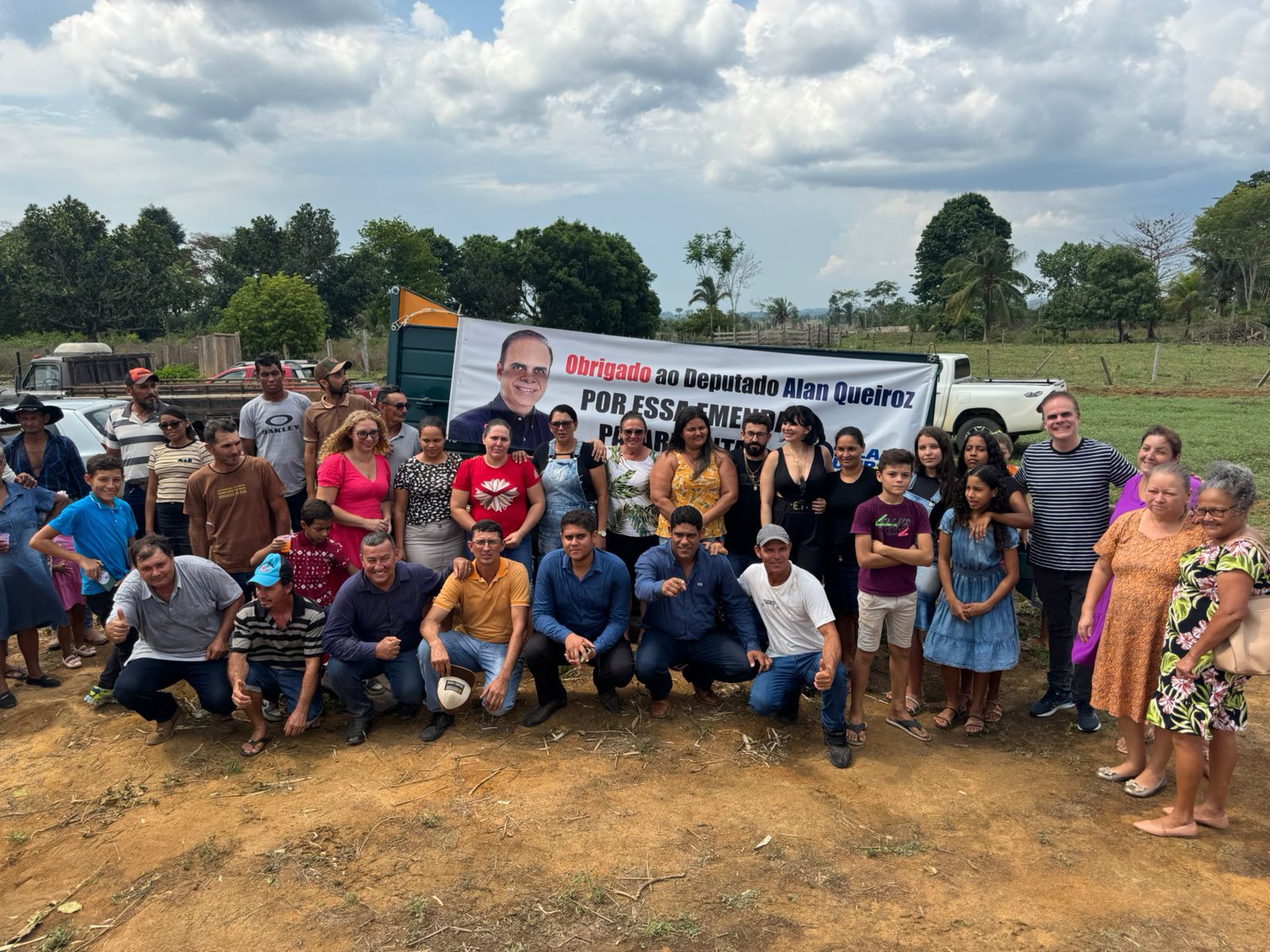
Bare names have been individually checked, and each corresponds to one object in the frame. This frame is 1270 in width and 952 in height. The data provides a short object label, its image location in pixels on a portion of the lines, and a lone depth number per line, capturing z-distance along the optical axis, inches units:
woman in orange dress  151.3
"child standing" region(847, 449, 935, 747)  179.0
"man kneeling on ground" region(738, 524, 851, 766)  176.4
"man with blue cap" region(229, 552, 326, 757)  182.4
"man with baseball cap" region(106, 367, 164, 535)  236.4
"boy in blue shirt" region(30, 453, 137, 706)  209.2
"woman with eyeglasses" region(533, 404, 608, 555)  213.9
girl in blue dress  181.9
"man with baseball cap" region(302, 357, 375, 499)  231.6
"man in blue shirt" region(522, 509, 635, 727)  190.2
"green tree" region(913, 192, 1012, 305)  2212.1
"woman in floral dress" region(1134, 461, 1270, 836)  135.6
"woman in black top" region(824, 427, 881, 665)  194.7
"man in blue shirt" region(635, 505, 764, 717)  190.2
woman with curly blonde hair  205.3
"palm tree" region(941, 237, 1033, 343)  1599.4
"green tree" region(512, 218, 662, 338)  1739.7
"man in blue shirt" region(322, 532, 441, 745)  183.3
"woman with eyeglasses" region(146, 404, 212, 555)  219.8
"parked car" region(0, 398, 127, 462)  330.0
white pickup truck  579.2
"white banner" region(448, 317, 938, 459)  249.4
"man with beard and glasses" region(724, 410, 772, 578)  208.4
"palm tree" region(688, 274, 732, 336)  1870.7
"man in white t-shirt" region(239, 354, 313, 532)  237.8
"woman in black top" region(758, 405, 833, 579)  198.7
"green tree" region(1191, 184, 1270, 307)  1619.1
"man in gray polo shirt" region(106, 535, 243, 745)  182.1
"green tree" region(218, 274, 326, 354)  1087.0
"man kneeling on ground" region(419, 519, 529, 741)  185.6
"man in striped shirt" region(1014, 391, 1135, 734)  184.1
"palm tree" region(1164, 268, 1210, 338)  1619.1
